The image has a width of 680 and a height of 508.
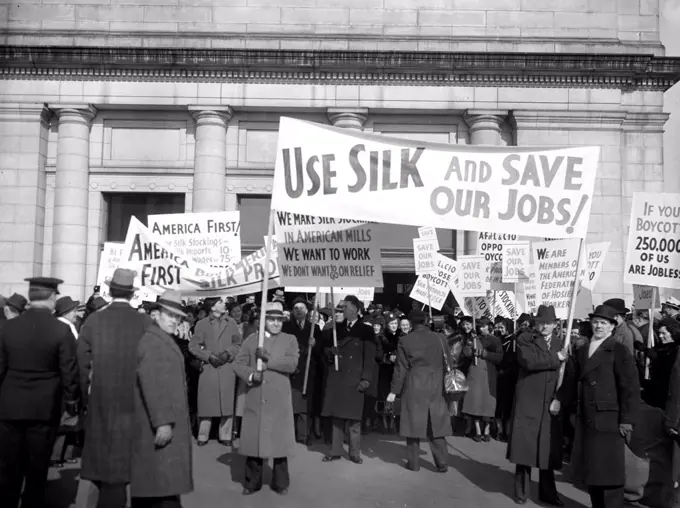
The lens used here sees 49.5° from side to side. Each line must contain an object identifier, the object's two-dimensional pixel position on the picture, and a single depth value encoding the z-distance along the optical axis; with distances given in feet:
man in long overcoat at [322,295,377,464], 32.73
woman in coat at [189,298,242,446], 36.55
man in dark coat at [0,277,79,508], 21.24
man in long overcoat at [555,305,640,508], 23.27
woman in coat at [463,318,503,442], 39.60
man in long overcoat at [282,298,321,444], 37.04
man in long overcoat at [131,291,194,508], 18.49
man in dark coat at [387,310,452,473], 31.27
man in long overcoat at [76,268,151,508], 18.78
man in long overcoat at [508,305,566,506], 26.09
